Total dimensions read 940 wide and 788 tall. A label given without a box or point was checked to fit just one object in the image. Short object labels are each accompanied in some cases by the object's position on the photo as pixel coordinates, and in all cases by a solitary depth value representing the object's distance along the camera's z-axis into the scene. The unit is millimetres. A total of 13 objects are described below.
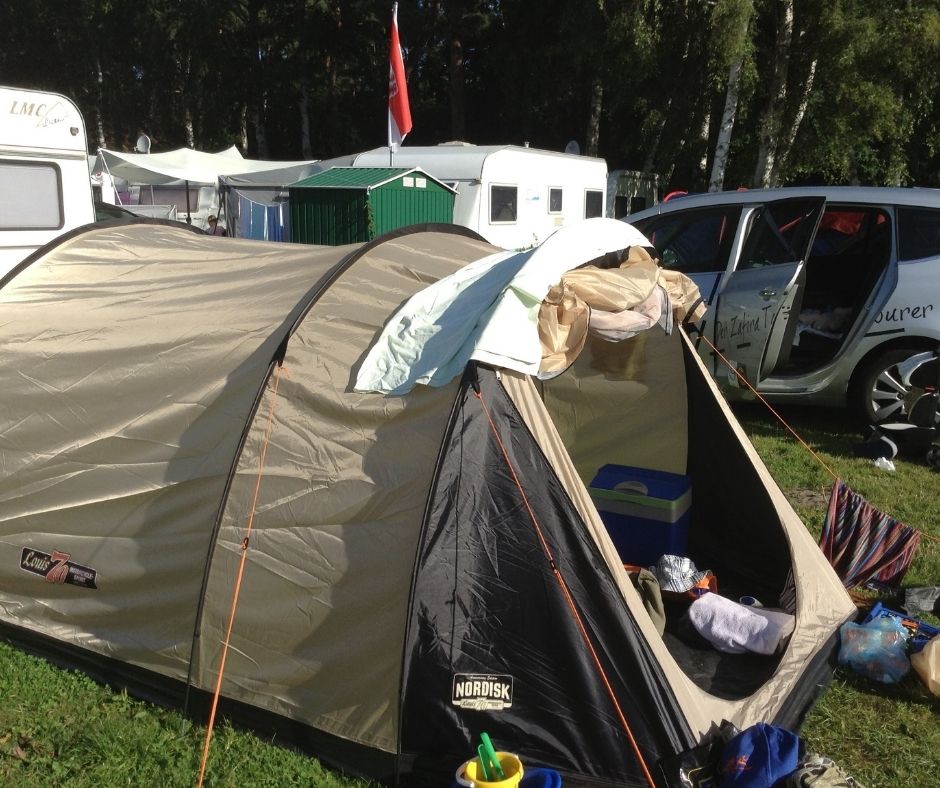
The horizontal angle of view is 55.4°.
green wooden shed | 12414
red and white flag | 13625
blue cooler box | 4477
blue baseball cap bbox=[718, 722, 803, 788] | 2795
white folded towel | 3643
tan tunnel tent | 2955
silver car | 6488
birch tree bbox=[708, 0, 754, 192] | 13164
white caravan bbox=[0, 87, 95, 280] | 7367
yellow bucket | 2621
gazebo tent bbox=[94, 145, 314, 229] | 15305
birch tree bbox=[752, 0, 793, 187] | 13812
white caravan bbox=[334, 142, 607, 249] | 14000
